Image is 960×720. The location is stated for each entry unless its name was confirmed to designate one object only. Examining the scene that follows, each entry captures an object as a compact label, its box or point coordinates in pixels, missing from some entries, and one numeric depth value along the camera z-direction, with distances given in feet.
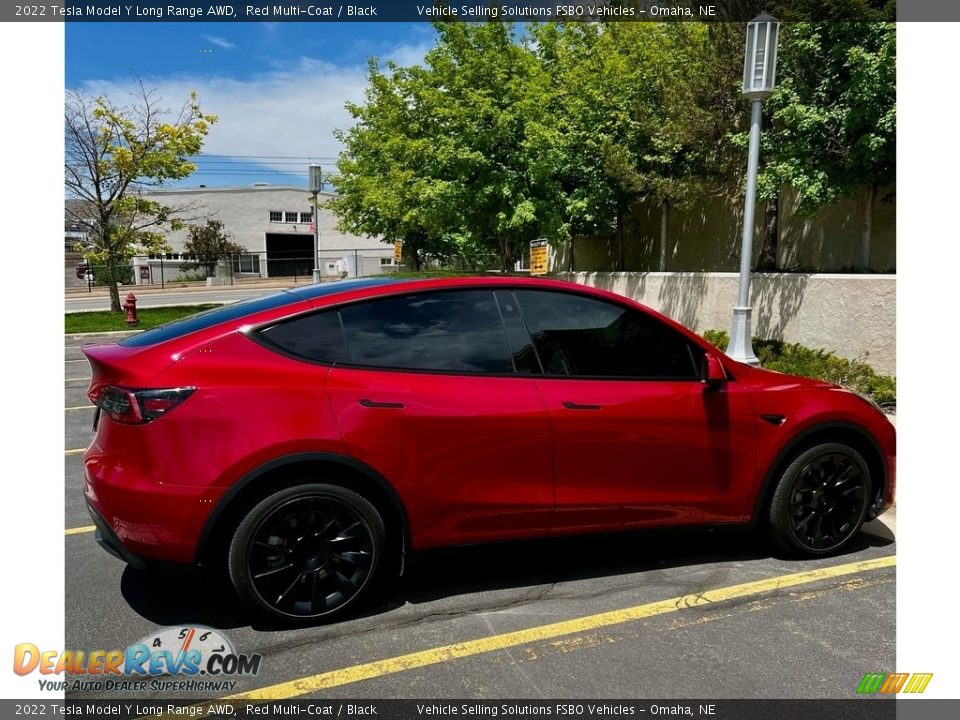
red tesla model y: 9.86
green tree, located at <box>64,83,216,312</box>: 64.34
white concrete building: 162.91
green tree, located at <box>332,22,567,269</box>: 47.47
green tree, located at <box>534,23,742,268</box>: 36.58
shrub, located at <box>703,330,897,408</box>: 26.06
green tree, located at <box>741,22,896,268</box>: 27.61
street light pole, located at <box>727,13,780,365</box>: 25.07
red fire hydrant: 60.44
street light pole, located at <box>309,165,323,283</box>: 55.83
